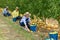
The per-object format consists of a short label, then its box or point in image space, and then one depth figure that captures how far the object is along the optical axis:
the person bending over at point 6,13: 18.56
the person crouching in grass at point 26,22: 11.78
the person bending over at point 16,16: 15.33
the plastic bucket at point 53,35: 9.82
